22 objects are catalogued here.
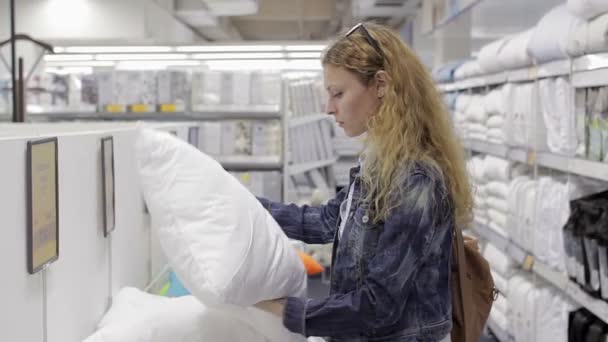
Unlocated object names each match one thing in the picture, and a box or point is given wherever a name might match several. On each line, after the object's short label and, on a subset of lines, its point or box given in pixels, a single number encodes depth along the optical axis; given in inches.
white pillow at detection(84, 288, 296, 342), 60.4
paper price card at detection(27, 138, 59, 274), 47.7
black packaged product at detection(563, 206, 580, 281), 104.2
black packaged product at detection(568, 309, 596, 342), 109.3
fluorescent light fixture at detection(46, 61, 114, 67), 345.1
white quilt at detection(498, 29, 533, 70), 135.1
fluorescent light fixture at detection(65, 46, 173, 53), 297.1
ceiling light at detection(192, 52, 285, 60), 312.2
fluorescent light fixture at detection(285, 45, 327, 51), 301.9
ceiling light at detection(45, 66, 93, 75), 363.0
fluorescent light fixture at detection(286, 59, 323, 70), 331.3
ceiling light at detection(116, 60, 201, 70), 339.0
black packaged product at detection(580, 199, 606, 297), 97.7
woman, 55.5
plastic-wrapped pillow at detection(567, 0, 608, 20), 93.8
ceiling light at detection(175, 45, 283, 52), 295.1
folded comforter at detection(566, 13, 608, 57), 94.4
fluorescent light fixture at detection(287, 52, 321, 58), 315.6
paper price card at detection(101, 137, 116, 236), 69.5
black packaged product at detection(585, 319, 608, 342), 103.7
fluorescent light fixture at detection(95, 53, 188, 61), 308.3
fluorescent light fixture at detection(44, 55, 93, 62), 329.4
